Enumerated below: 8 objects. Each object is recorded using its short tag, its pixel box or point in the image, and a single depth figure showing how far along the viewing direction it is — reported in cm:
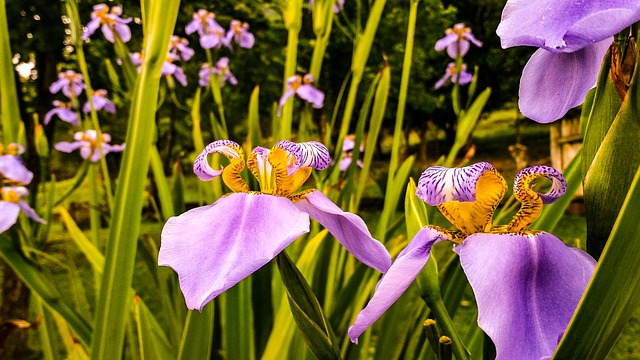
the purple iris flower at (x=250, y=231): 23
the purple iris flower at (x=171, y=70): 131
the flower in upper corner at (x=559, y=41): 17
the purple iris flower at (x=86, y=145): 119
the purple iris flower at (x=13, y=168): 79
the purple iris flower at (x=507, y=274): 19
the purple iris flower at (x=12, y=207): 61
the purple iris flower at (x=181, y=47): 167
